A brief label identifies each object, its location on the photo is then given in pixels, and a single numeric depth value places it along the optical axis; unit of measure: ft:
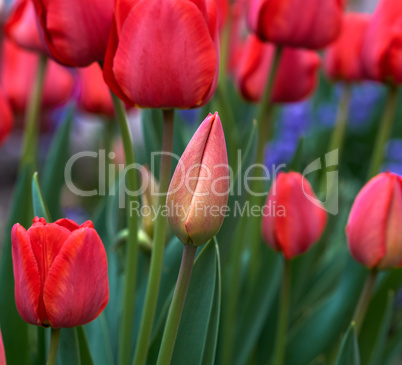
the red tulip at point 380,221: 2.26
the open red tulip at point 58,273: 1.98
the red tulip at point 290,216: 2.41
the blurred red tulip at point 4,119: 2.64
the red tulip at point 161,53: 2.10
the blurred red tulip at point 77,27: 2.14
